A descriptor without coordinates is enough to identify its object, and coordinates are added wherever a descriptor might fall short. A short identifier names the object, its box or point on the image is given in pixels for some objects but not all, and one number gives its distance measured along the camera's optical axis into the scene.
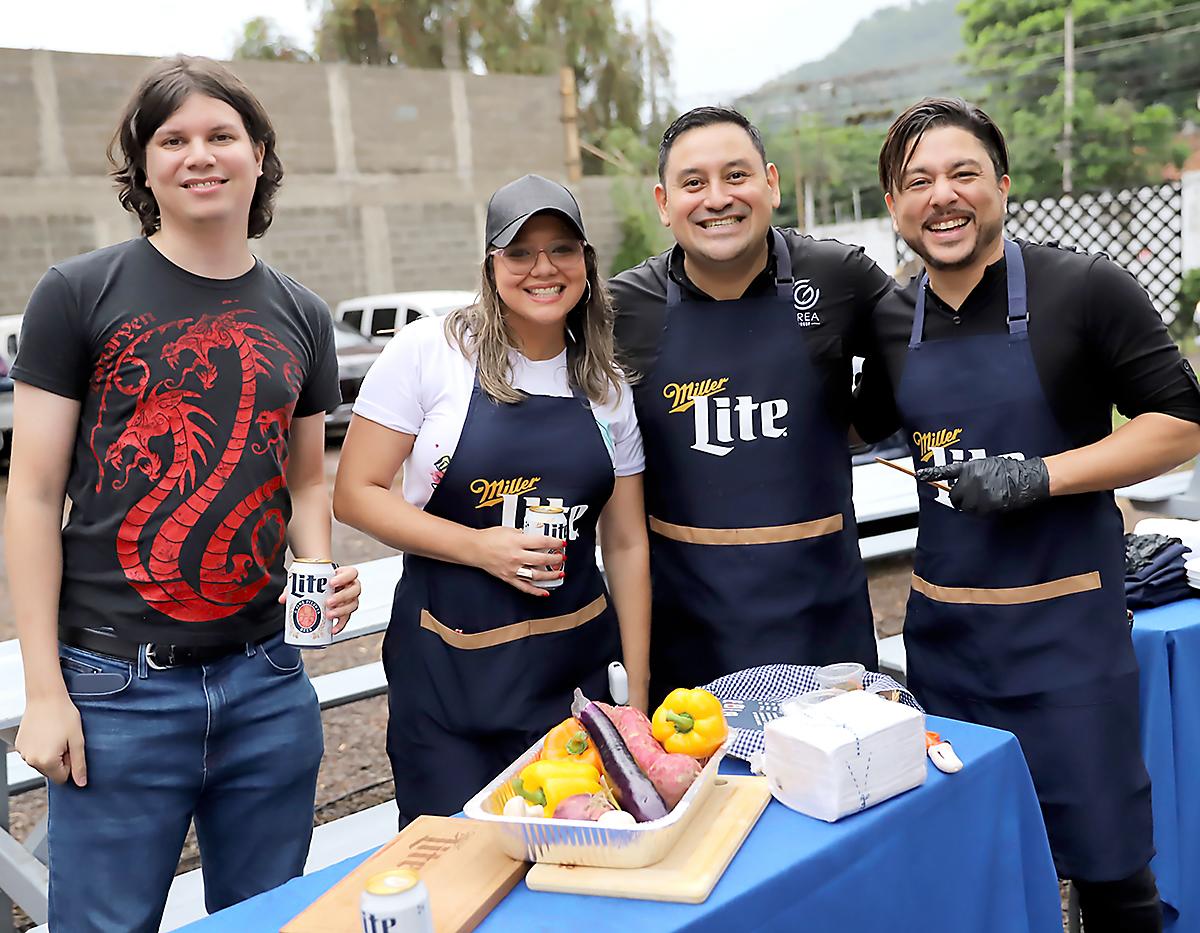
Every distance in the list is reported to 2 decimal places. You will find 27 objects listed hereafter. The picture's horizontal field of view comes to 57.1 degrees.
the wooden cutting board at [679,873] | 1.46
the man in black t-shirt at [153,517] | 1.76
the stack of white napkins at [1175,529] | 3.09
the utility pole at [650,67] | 30.70
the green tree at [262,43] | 27.02
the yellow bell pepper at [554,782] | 1.55
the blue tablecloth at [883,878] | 1.46
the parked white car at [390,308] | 11.62
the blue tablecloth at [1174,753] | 2.55
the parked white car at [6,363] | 9.14
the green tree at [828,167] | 24.89
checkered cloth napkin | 1.90
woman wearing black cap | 2.15
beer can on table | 1.24
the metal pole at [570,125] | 19.12
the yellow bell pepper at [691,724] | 1.72
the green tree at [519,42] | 28.97
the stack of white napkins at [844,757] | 1.63
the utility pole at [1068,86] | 21.50
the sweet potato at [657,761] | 1.59
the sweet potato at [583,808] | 1.51
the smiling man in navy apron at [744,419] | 2.46
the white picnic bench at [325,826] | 2.74
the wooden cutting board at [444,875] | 1.43
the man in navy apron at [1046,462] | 2.19
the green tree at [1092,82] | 21.39
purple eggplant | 1.54
